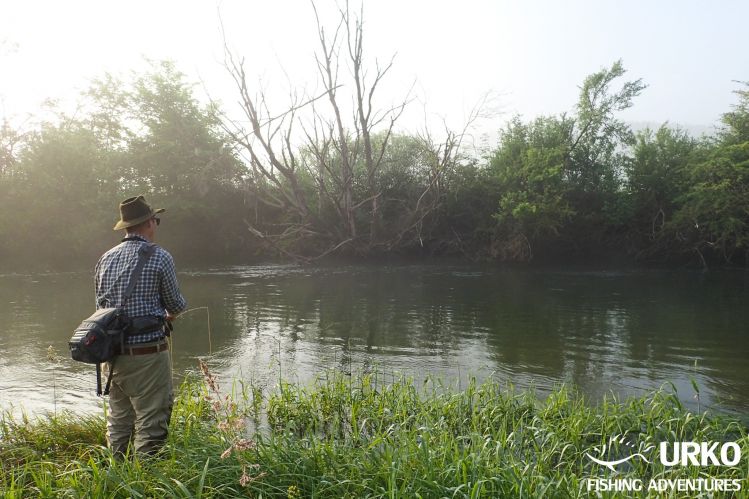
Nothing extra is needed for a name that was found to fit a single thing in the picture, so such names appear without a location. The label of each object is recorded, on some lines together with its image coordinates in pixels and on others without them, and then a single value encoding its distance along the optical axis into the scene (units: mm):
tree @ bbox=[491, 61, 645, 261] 24688
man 3875
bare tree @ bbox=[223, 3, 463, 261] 21109
